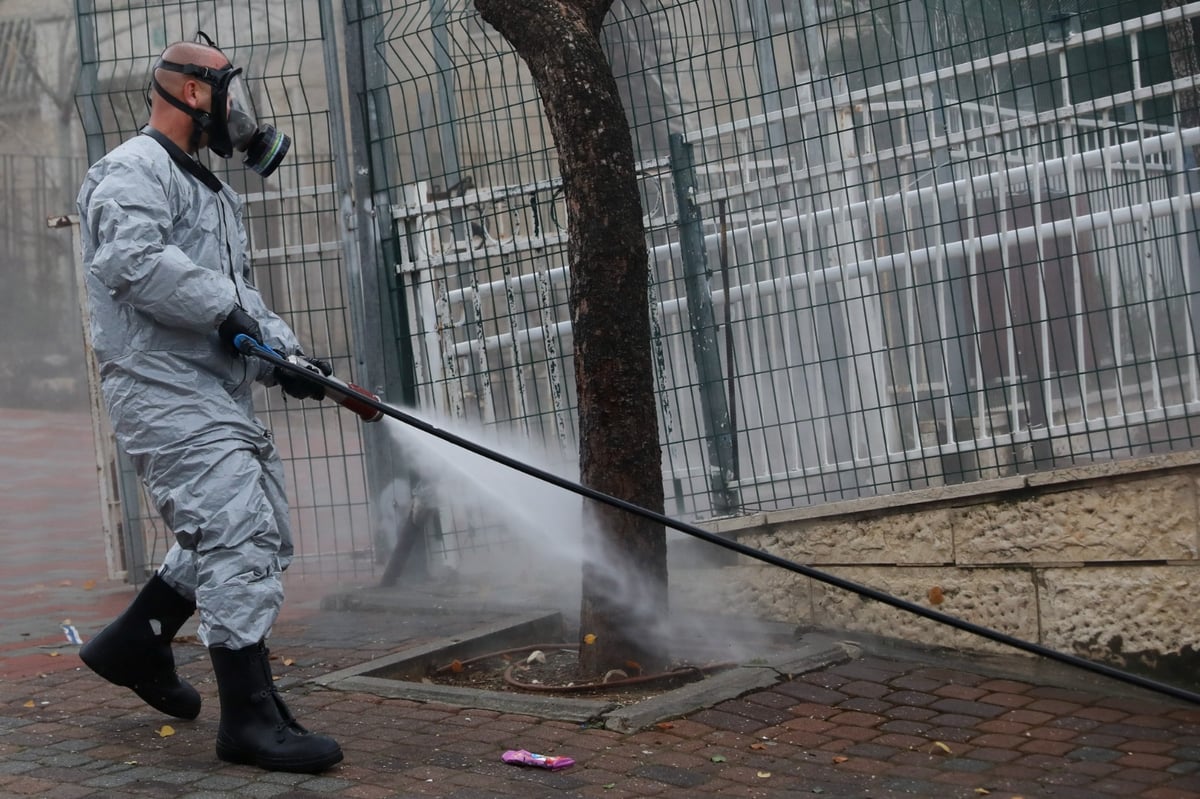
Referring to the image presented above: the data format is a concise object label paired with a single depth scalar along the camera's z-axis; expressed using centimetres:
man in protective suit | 382
